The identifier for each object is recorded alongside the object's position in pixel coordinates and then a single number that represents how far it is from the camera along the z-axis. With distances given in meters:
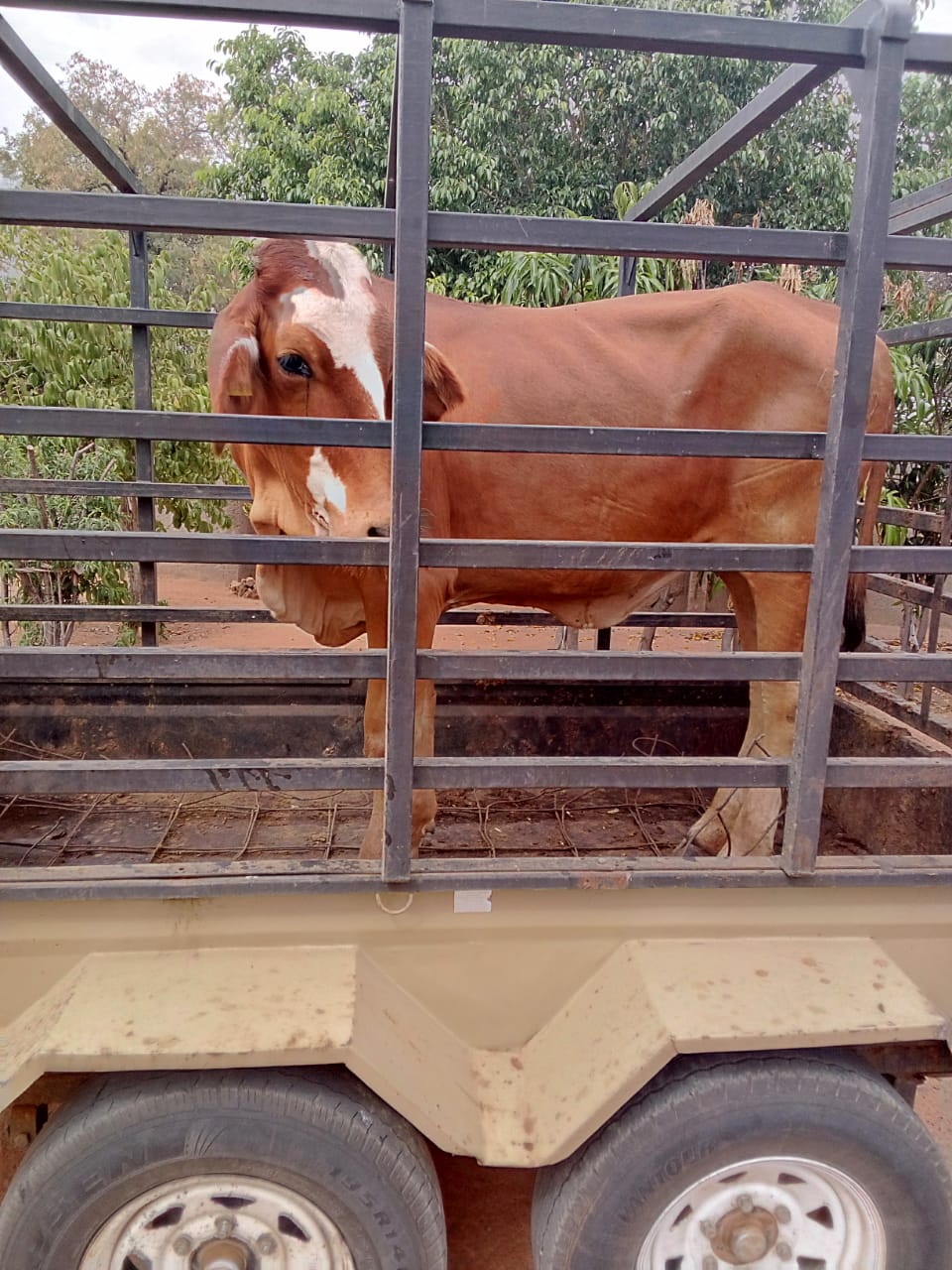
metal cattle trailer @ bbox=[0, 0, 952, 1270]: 1.86
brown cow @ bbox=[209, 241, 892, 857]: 3.43
